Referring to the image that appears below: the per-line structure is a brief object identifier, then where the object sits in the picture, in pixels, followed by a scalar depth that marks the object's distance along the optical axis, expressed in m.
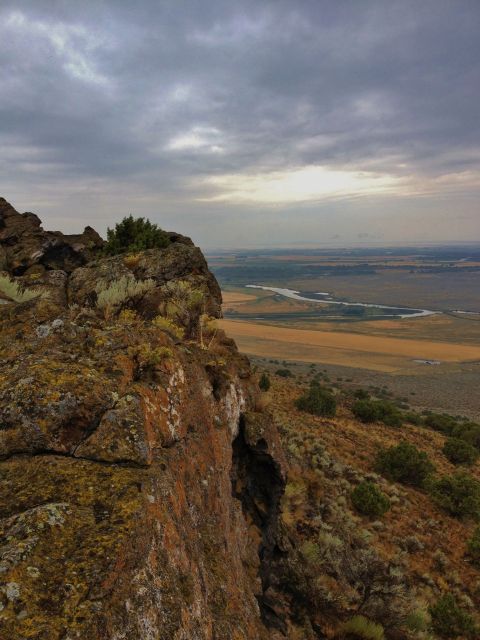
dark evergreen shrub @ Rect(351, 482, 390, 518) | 18.50
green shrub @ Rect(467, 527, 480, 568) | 17.36
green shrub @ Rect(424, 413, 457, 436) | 38.32
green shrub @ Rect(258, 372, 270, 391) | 34.81
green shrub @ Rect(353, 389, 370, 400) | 45.52
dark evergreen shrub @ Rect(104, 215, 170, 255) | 16.70
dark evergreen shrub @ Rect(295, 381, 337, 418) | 32.91
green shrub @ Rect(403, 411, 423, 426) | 38.94
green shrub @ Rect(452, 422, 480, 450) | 34.72
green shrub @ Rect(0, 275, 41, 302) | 10.48
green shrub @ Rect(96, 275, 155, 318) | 10.71
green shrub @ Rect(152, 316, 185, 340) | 8.32
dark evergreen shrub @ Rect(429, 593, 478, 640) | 12.66
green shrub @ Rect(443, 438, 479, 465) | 29.06
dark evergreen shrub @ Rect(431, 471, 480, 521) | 20.84
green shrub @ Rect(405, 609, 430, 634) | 11.71
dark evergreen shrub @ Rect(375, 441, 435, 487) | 23.61
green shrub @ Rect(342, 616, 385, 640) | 9.39
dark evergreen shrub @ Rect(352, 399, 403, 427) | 34.75
